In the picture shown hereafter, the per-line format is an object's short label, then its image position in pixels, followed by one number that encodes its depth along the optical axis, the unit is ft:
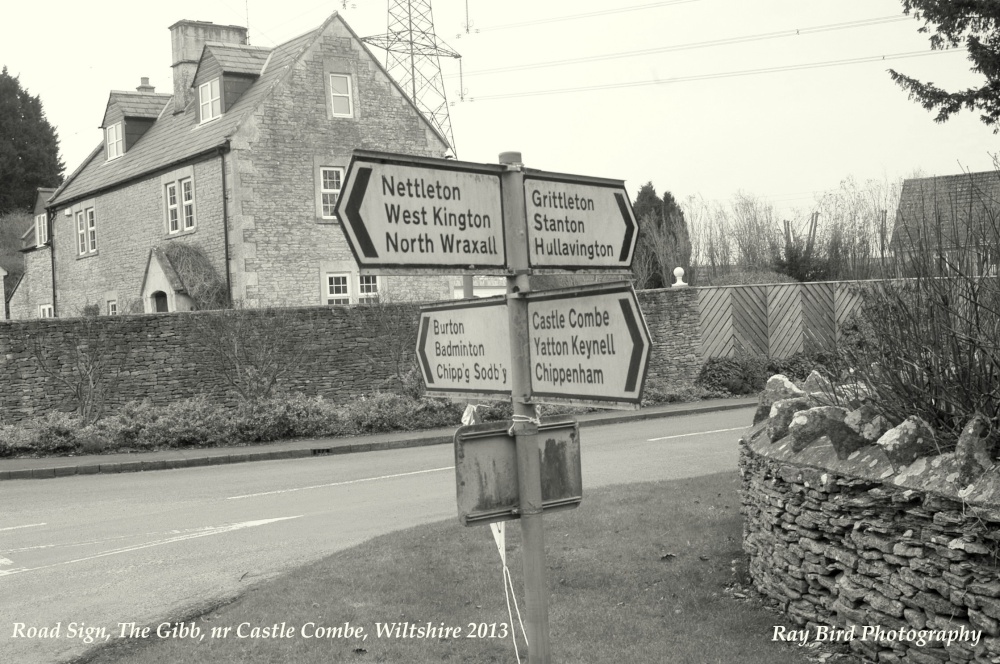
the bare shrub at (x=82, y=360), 66.23
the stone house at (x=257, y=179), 94.99
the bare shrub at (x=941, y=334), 17.17
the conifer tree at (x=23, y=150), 218.79
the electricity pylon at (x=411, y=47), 141.79
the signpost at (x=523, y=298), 11.03
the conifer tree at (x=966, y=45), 52.19
